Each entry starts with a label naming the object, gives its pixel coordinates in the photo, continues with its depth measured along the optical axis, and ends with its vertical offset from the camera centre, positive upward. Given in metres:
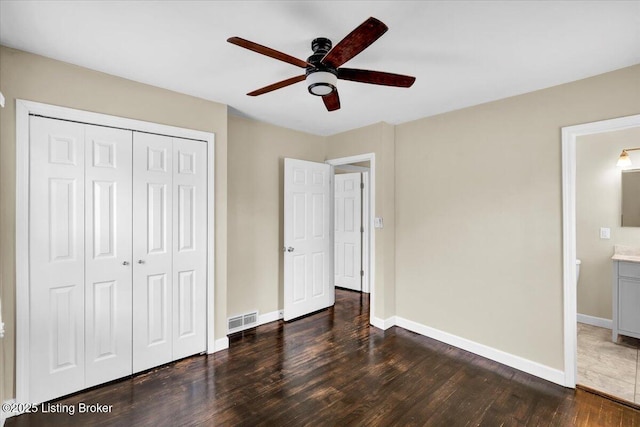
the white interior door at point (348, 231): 5.23 -0.30
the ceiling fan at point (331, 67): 1.52 +0.86
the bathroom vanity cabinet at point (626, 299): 3.08 -0.88
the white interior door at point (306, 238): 3.92 -0.33
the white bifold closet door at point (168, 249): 2.63 -0.32
